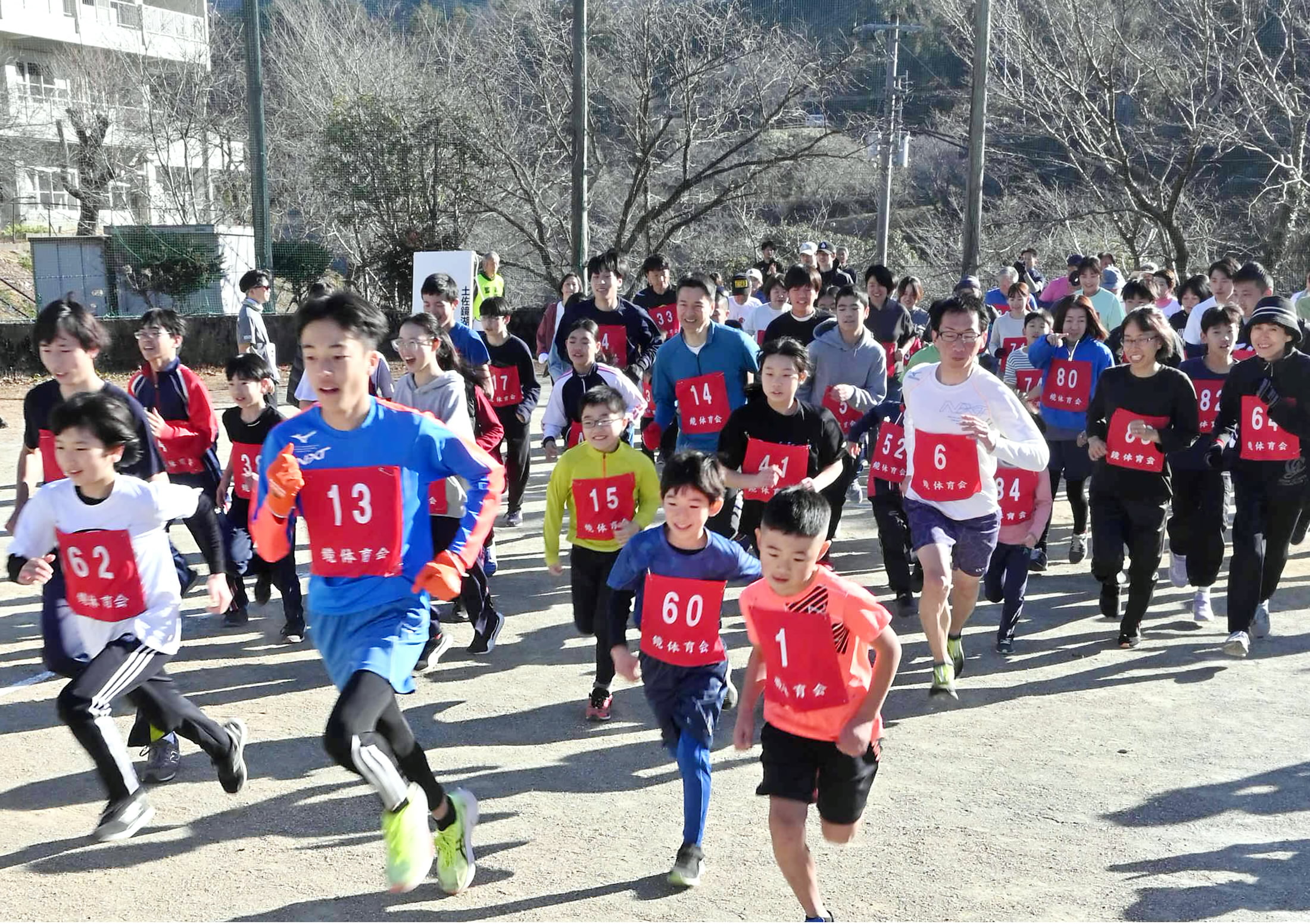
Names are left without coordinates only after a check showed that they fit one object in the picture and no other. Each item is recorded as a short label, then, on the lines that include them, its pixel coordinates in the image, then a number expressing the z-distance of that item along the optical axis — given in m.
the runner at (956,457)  5.71
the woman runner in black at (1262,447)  6.48
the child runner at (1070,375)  8.40
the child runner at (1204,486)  7.14
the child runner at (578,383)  7.57
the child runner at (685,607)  4.34
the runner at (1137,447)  6.63
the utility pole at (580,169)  16.84
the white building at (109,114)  31.73
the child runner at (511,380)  9.15
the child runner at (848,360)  7.59
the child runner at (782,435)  6.12
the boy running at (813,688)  3.58
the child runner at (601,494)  5.66
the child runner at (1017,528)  6.81
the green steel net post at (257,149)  19.25
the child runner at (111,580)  4.47
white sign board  16.78
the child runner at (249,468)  6.94
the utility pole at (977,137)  15.11
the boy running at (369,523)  3.82
